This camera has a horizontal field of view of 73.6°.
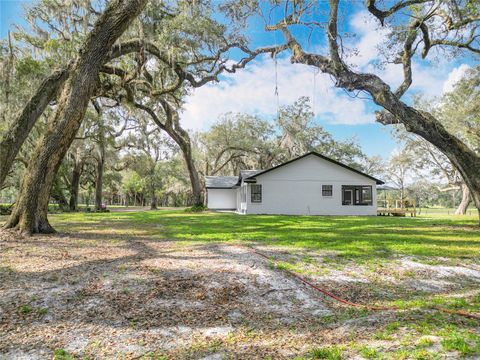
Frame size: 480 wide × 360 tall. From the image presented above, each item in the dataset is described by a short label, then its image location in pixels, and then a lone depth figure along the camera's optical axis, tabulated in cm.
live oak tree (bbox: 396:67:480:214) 1882
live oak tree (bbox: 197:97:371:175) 3459
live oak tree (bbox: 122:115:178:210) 3078
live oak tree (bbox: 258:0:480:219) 1060
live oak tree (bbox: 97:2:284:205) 1256
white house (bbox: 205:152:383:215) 2309
